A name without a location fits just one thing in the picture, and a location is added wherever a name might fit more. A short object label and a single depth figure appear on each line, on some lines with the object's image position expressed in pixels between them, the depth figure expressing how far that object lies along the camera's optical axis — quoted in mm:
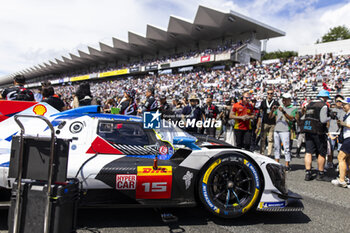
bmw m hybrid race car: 2678
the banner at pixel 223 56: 33306
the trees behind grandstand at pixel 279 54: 55688
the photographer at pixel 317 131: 4926
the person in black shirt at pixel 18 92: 4805
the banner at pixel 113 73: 50088
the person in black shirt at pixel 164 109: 6656
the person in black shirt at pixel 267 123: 6152
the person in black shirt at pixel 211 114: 8409
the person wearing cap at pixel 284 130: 5449
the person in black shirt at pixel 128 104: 6281
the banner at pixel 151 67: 44138
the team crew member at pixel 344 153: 4539
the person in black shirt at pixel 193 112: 6164
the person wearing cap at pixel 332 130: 5648
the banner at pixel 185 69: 38569
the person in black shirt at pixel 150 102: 5844
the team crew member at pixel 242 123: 5859
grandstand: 34656
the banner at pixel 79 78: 59312
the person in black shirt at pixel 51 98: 4902
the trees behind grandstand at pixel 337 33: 48969
